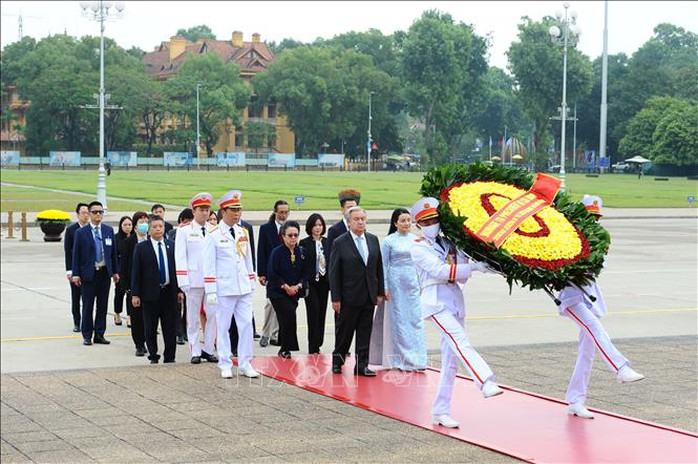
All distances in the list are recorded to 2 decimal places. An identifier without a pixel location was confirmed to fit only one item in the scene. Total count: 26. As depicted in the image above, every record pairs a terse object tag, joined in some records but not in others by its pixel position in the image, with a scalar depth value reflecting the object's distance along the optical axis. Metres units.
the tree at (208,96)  84.06
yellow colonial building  93.41
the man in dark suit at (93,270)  12.27
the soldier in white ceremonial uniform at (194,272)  11.27
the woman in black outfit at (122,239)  12.93
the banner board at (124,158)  87.62
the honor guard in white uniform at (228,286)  10.44
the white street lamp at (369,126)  107.84
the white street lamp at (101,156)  38.16
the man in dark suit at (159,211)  13.10
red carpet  7.64
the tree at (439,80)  68.94
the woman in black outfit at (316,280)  11.78
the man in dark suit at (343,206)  11.87
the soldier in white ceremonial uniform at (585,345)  8.61
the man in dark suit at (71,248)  12.69
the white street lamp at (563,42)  41.47
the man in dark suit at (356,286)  10.62
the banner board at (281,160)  106.44
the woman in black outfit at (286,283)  11.41
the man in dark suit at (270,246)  12.61
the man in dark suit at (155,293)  11.38
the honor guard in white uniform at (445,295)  8.18
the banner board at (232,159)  103.34
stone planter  28.30
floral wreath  7.80
